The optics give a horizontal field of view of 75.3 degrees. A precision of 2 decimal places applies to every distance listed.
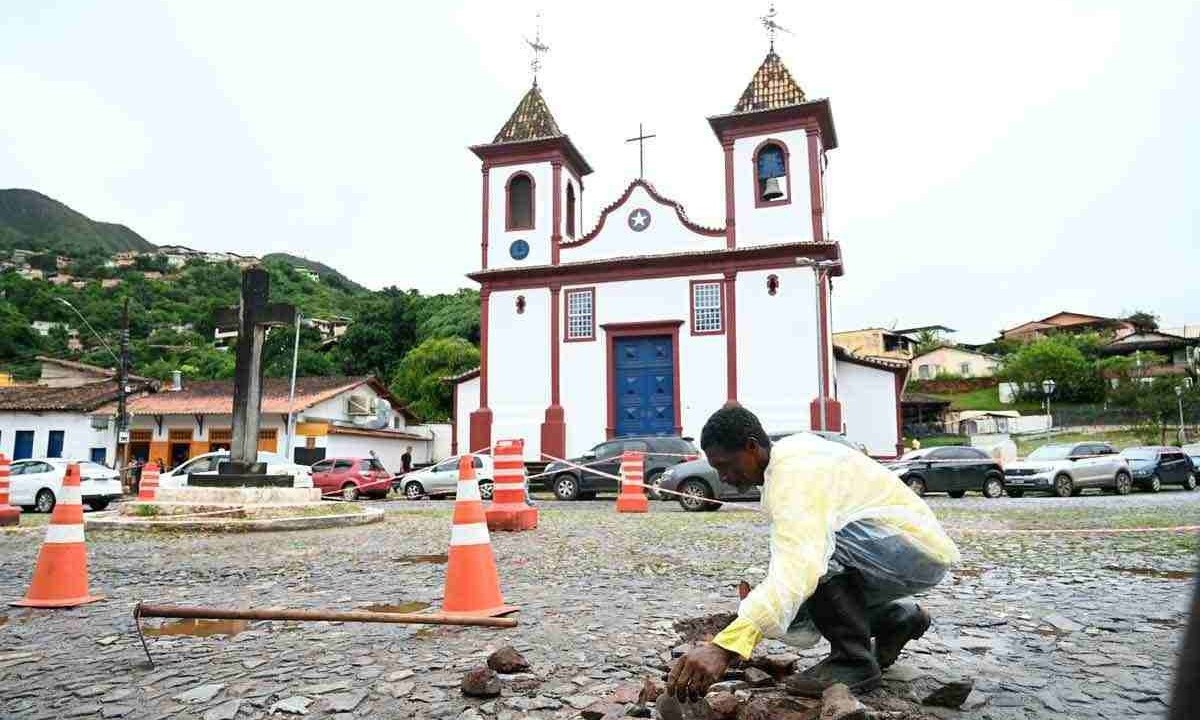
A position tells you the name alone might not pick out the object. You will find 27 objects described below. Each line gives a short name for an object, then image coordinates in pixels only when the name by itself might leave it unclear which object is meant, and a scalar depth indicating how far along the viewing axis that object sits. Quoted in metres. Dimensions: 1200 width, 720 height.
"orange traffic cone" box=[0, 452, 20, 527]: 11.63
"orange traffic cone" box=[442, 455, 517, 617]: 4.30
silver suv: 18.84
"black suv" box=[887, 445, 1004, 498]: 18.41
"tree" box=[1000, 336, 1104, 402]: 53.41
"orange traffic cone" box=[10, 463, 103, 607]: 4.91
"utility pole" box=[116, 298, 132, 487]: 26.56
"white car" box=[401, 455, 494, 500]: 20.47
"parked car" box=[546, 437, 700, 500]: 17.64
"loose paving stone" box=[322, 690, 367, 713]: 2.73
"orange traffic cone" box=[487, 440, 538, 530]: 9.50
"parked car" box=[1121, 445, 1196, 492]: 20.19
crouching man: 2.48
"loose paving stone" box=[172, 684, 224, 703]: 2.88
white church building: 23.02
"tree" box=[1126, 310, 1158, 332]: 75.19
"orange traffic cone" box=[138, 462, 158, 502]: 15.32
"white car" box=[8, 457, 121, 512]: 17.20
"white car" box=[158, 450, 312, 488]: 16.79
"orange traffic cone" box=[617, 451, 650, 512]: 13.41
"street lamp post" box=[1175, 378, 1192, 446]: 37.69
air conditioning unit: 37.35
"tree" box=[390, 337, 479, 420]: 45.72
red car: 23.77
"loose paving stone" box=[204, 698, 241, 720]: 2.68
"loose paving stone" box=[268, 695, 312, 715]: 2.71
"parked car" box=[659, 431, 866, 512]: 14.01
